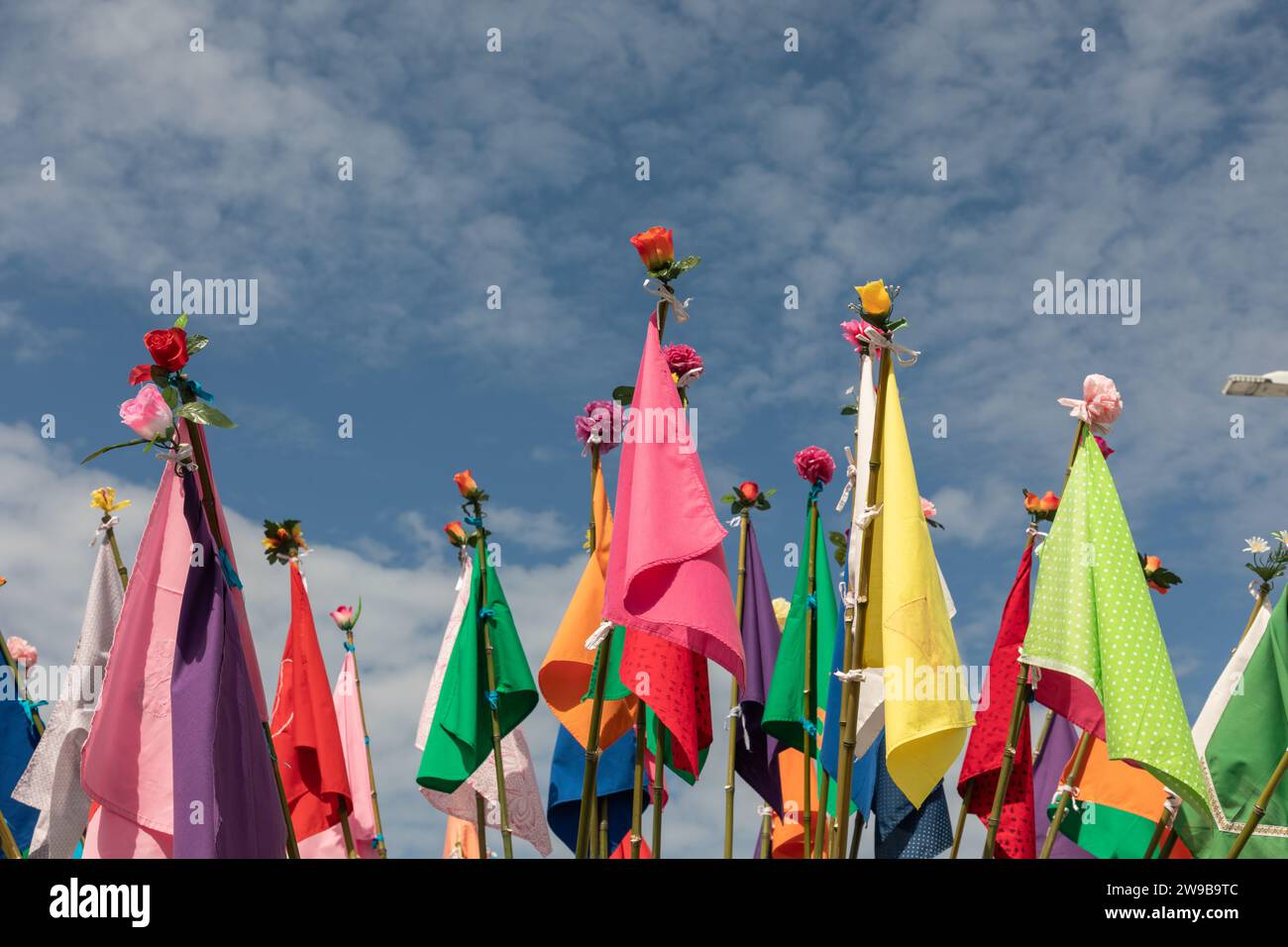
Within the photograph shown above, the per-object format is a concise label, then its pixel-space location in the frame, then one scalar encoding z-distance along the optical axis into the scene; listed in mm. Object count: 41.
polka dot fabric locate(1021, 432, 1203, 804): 4801
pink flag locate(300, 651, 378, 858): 8383
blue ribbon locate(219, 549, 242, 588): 4940
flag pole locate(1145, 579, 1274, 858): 5979
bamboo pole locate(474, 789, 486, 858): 7113
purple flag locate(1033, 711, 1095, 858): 7383
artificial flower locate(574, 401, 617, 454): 6461
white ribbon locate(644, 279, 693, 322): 5637
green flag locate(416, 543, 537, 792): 6711
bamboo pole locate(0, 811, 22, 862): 5125
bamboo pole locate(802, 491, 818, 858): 6055
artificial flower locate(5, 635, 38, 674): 8547
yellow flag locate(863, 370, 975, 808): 5035
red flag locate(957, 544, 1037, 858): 5926
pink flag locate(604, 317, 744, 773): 5316
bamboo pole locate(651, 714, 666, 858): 5680
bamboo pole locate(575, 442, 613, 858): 5547
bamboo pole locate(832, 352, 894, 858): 4980
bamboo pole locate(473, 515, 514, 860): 6770
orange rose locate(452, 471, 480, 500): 7047
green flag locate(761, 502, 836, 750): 6301
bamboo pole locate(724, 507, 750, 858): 6487
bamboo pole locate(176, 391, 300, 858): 4883
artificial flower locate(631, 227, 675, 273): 5570
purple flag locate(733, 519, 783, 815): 6832
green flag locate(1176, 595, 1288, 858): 6367
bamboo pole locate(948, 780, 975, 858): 5812
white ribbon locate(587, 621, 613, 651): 5474
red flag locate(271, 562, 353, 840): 6969
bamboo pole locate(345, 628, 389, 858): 8320
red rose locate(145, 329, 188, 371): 4766
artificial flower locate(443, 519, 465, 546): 7477
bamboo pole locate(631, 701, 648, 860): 5512
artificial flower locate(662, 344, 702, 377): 5984
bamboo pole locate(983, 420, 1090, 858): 5238
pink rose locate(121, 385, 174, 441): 4777
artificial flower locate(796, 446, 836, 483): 6781
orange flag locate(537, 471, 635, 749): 6434
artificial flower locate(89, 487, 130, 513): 7270
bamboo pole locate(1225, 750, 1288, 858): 5625
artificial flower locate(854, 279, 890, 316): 5328
